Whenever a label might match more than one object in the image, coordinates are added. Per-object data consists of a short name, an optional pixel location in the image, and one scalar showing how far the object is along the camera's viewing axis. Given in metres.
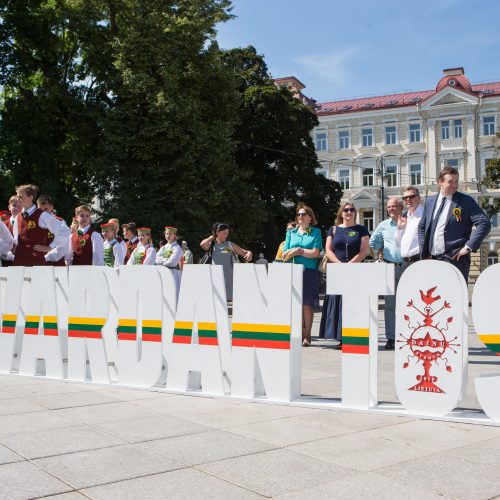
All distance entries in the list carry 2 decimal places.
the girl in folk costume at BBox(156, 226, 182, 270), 11.58
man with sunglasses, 7.94
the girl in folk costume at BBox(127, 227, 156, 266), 11.06
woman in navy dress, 8.33
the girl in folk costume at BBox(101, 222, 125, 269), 10.62
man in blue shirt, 8.41
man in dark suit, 6.55
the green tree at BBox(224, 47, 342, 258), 34.59
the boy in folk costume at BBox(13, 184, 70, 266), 7.89
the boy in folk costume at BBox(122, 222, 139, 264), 11.89
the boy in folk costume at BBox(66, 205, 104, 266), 8.48
